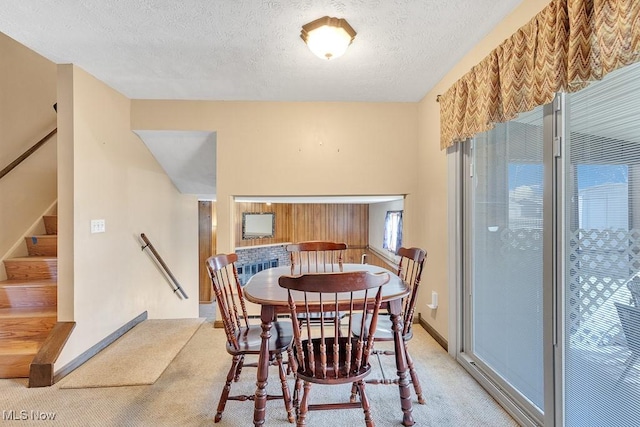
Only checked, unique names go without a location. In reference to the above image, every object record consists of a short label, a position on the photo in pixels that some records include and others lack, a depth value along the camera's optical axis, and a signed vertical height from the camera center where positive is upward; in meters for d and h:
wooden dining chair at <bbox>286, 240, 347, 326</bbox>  2.58 -0.33
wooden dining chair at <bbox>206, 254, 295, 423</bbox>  1.80 -0.75
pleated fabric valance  1.18 +0.74
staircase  2.36 -0.77
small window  4.80 -0.25
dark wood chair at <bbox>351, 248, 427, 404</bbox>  1.95 -0.74
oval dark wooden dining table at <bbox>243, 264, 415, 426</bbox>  1.68 -0.57
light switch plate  2.75 -0.09
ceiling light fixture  1.94 +1.15
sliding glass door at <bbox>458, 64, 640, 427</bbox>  1.30 -0.22
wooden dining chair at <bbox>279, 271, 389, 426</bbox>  1.42 -0.61
